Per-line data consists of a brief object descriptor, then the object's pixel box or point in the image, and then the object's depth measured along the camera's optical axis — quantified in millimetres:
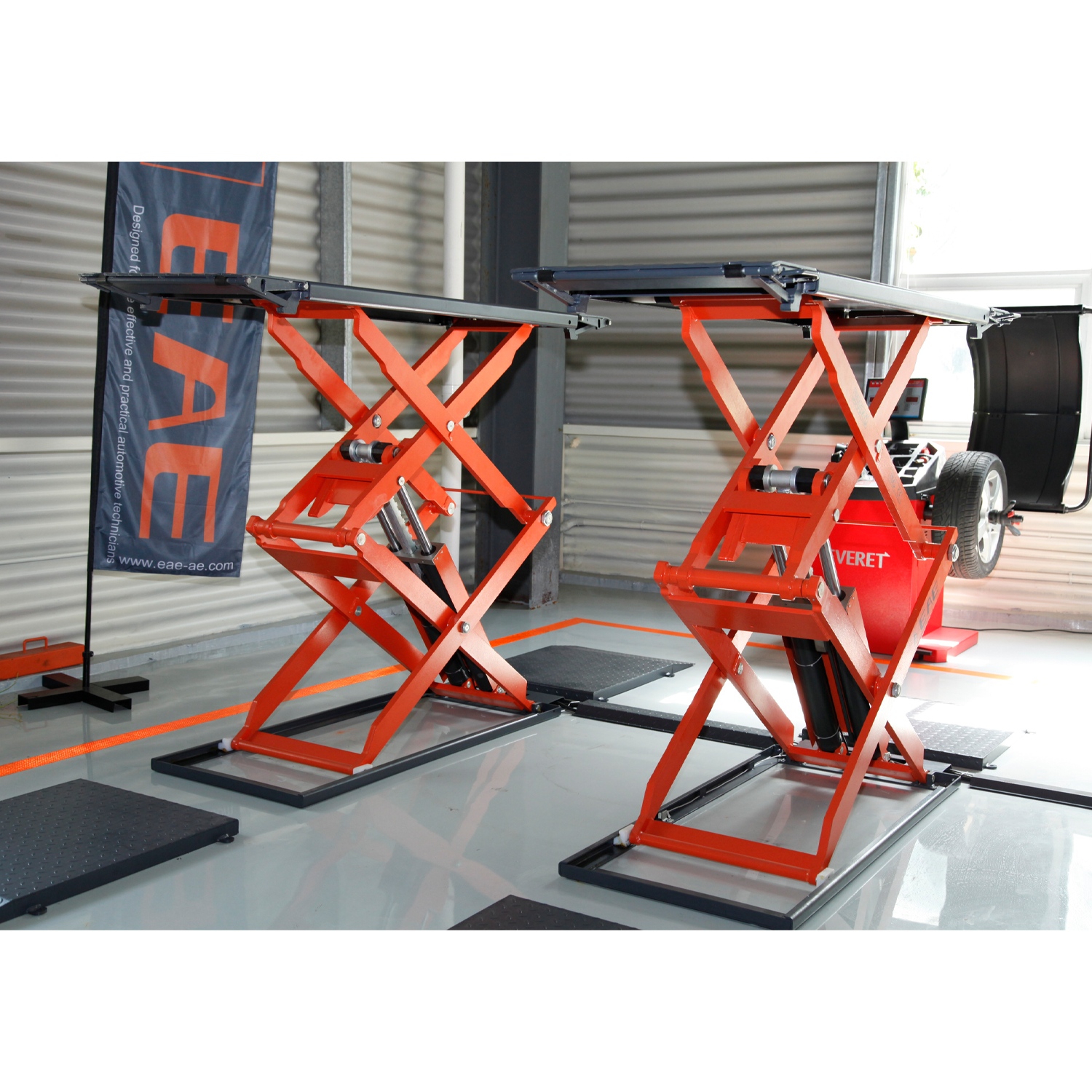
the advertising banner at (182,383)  4945
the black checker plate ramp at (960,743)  4461
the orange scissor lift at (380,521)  4027
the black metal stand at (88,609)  4809
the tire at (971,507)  4453
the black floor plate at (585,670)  5414
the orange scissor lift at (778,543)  3184
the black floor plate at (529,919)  2939
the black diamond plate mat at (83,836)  3105
